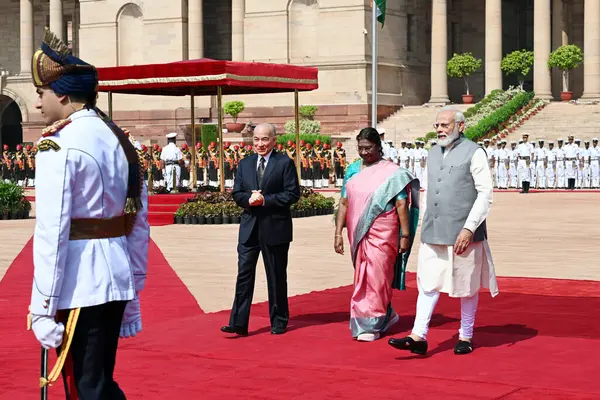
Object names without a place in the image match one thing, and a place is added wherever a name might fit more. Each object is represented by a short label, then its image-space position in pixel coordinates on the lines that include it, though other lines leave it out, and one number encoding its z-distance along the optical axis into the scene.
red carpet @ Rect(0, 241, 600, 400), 7.82
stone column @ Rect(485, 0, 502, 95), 50.41
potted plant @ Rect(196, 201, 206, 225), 23.98
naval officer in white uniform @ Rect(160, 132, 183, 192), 30.00
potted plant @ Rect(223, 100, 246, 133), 46.78
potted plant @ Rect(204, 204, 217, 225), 23.92
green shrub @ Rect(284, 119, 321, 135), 45.62
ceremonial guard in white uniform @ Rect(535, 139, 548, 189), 37.69
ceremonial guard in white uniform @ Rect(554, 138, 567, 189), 37.34
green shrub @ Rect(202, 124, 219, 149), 32.84
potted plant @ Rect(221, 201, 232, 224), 23.88
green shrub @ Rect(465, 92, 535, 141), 42.56
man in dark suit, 10.31
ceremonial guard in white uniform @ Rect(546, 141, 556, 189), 37.62
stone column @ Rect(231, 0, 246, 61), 53.53
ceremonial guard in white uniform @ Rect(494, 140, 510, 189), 38.28
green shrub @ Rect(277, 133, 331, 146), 41.80
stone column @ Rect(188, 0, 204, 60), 54.41
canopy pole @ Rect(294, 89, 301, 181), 25.50
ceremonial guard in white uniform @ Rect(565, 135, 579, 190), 37.06
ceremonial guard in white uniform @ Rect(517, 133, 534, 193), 37.66
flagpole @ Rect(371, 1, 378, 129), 29.90
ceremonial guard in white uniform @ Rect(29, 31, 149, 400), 5.25
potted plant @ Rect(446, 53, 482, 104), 51.06
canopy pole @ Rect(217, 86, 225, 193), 24.51
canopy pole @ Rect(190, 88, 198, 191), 26.41
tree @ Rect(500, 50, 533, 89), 50.31
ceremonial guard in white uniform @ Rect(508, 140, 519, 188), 38.09
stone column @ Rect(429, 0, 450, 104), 51.53
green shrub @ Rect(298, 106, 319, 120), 48.03
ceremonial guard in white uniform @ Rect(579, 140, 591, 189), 37.53
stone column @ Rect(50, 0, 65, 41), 58.97
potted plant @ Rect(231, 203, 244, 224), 23.86
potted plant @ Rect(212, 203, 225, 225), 23.91
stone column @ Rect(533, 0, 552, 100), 49.09
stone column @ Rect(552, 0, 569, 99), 52.72
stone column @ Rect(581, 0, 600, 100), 48.53
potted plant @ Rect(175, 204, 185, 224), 24.33
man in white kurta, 9.05
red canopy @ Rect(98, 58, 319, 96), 24.33
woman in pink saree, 9.96
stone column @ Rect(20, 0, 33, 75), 60.22
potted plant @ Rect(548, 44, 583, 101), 47.84
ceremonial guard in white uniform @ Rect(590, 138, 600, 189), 37.47
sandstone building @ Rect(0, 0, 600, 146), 49.75
